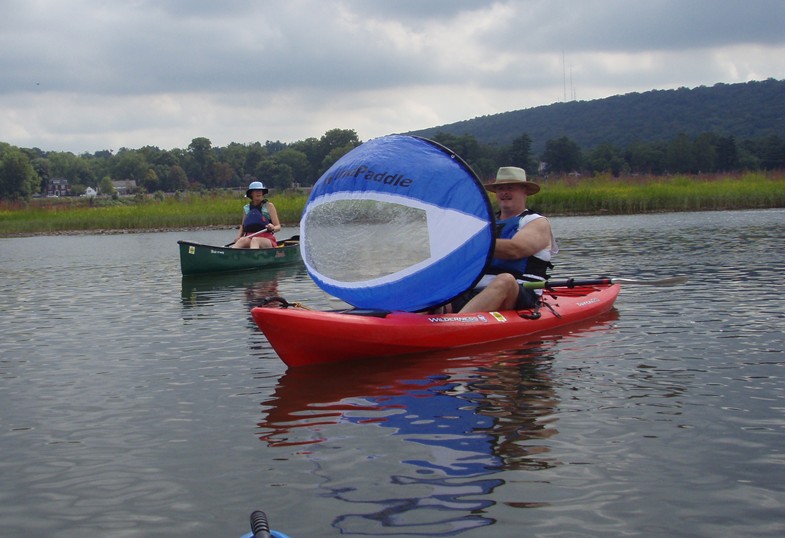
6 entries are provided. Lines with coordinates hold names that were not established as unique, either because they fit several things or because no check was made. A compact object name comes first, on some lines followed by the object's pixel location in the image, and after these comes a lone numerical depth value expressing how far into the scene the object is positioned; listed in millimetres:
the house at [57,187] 158900
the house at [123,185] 153862
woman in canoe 18062
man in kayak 8617
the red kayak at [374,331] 7402
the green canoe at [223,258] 16891
